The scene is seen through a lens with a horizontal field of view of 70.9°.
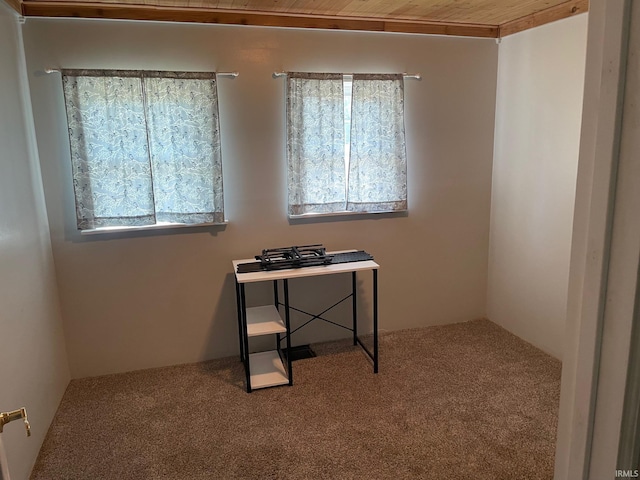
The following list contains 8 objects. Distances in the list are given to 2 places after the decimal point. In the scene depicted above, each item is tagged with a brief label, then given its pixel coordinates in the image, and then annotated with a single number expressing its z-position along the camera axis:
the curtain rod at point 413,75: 3.44
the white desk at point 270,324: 2.89
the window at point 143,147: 2.87
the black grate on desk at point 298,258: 3.02
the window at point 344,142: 3.27
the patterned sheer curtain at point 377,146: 3.36
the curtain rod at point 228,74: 3.09
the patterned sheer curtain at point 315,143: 3.24
